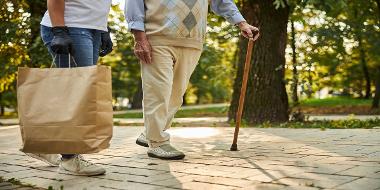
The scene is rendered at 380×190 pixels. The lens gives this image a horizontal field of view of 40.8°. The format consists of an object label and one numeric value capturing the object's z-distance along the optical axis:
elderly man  4.49
